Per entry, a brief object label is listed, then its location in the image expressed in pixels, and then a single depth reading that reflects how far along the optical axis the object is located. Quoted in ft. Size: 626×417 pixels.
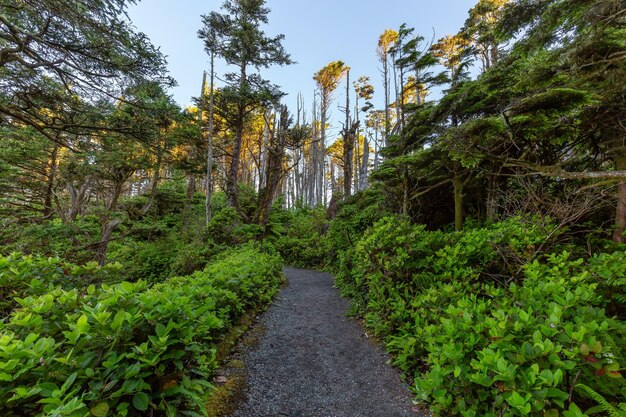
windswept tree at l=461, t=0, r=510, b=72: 37.85
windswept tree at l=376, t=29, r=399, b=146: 66.74
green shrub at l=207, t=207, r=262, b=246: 30.55
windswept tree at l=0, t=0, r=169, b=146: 12.84
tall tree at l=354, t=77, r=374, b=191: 77.30
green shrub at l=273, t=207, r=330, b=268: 37.44
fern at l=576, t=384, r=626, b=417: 4.58
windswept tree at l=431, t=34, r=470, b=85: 47.09
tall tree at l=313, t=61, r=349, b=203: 77.20
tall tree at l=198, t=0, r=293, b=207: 36.99
